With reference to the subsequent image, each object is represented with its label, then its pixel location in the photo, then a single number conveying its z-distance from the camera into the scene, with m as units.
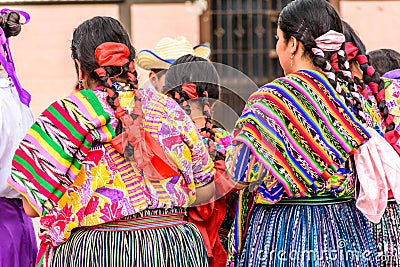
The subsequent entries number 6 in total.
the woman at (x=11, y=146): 5.90
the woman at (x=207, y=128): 6.20
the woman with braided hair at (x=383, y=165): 5.41
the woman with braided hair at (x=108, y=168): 5.04
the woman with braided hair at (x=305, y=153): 5.32
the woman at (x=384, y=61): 7.27
